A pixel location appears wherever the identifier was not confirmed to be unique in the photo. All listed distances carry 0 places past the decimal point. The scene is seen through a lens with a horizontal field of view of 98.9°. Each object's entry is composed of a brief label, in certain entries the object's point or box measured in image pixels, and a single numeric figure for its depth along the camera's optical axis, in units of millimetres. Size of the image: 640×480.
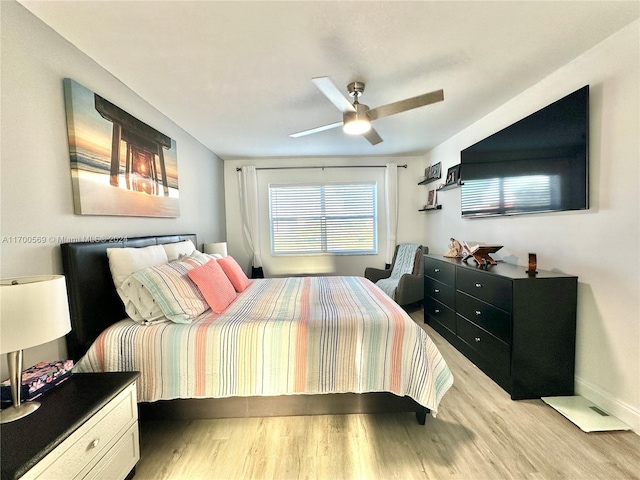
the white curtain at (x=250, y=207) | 4473
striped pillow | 1731
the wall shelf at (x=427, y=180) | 3999
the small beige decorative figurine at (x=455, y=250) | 3092
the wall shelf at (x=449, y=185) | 3378
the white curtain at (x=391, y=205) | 4492
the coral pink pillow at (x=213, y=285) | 1969
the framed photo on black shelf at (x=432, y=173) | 3929
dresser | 1946
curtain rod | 4531
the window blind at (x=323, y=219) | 4625
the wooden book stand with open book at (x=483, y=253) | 2490
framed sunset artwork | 1656
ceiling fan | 1833
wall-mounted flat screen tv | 1854
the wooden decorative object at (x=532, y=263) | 2125
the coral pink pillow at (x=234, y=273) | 2617
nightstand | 923
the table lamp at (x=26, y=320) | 942
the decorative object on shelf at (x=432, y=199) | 4129
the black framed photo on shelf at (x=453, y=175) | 3371
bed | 1618
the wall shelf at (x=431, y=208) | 3957
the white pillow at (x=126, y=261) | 1781
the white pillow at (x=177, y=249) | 2393
